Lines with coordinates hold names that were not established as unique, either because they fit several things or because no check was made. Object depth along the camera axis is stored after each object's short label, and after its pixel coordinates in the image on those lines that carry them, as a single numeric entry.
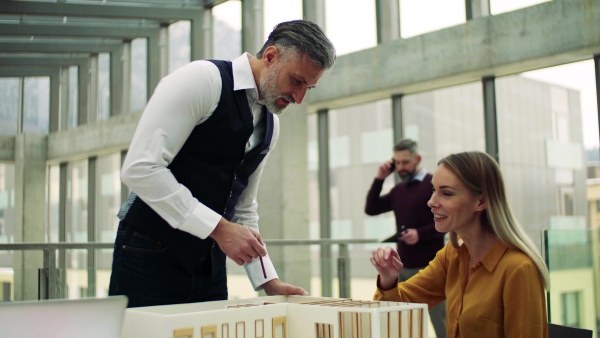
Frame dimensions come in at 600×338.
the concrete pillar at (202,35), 10.01
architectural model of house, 1.03
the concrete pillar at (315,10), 8.14
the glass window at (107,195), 11.47
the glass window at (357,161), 7.54
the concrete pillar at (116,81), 11.59
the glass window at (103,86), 11.76
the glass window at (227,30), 9.37
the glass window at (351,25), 7.61
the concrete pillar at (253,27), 8.98
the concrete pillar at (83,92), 11.96
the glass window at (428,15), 6.66
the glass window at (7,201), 12.09
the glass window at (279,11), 8.63
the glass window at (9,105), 11.35
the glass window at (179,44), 10.39
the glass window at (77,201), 12.08
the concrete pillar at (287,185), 7.99
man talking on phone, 4.73
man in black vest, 1.49
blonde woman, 1.73
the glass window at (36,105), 11.69
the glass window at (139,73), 11.17
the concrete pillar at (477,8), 6.45
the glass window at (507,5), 6.04
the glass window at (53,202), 12.43
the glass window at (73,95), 11.96
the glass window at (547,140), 5.94
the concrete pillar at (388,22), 7.32
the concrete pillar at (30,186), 12.10
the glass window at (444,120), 6.63
